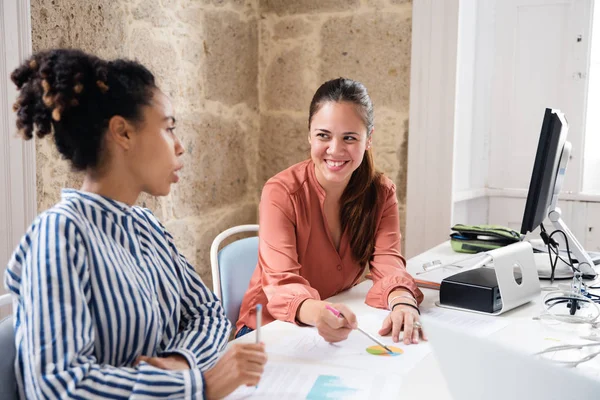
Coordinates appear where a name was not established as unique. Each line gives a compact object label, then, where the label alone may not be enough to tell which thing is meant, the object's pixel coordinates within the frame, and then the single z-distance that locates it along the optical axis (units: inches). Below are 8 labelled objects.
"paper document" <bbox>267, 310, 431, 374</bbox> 47.5
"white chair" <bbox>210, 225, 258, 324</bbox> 72.1
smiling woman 64.1
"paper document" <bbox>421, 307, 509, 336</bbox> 56.9
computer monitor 67.3
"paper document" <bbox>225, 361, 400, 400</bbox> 41.2
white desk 43.3
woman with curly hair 33.5
